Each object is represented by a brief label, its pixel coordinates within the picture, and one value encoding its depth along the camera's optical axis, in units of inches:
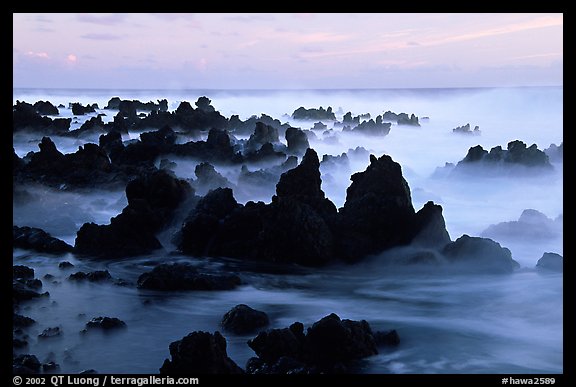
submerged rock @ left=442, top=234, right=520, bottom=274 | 395.2
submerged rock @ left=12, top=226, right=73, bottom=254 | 433.1
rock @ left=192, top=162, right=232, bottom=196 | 641.6
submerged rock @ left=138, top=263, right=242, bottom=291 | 353.4
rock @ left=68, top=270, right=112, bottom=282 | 368.8
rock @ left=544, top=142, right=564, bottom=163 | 791.1
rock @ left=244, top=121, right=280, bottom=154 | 892.6
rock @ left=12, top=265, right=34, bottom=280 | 360.1
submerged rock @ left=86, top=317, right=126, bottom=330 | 291.4
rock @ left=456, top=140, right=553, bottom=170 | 724.7
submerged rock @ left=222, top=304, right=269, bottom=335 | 291.3
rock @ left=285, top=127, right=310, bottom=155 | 869.8
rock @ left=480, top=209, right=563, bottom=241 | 465.4
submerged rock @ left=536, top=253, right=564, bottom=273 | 400.5
